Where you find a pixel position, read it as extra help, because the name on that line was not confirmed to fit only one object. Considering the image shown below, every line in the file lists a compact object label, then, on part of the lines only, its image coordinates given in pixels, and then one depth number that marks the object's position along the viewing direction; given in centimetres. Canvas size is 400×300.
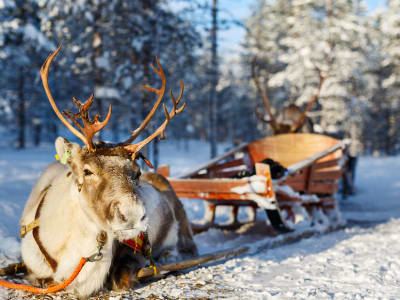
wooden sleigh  528
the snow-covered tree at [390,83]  2720
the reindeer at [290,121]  912
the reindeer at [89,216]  289
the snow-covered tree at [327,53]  2207
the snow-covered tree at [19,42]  1256
